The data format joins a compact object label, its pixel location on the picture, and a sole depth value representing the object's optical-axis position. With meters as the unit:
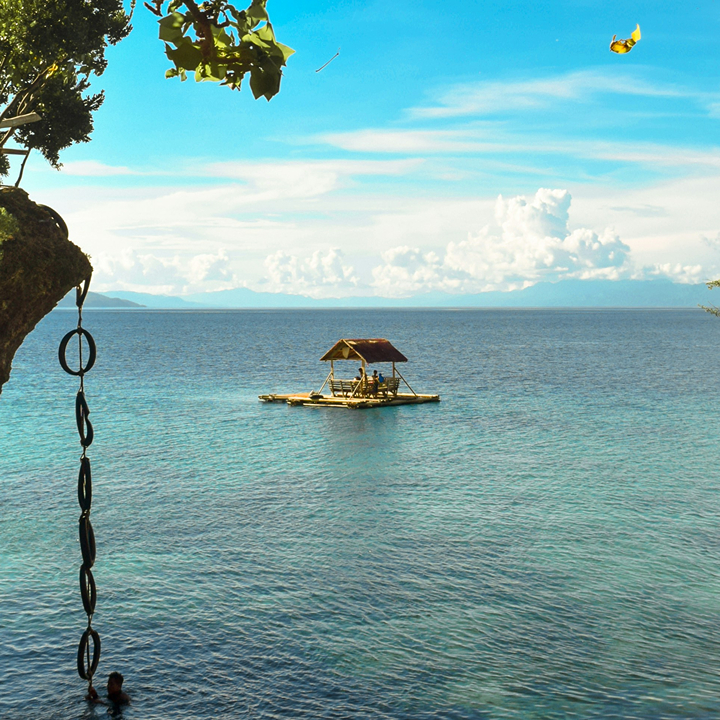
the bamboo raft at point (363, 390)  56.69
